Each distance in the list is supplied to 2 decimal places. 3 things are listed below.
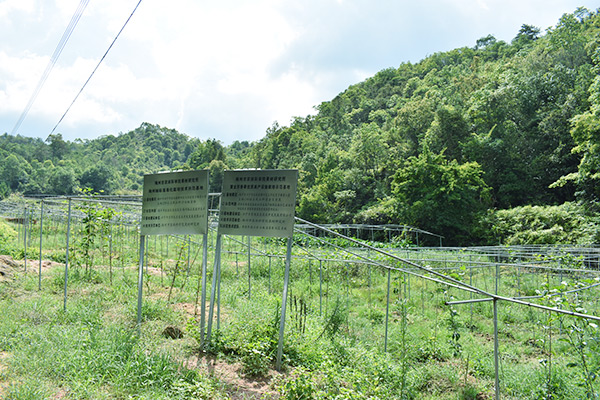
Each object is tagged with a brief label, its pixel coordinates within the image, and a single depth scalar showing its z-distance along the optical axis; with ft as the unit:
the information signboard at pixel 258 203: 15.39
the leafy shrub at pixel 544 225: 62.69
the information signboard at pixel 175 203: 16.55
